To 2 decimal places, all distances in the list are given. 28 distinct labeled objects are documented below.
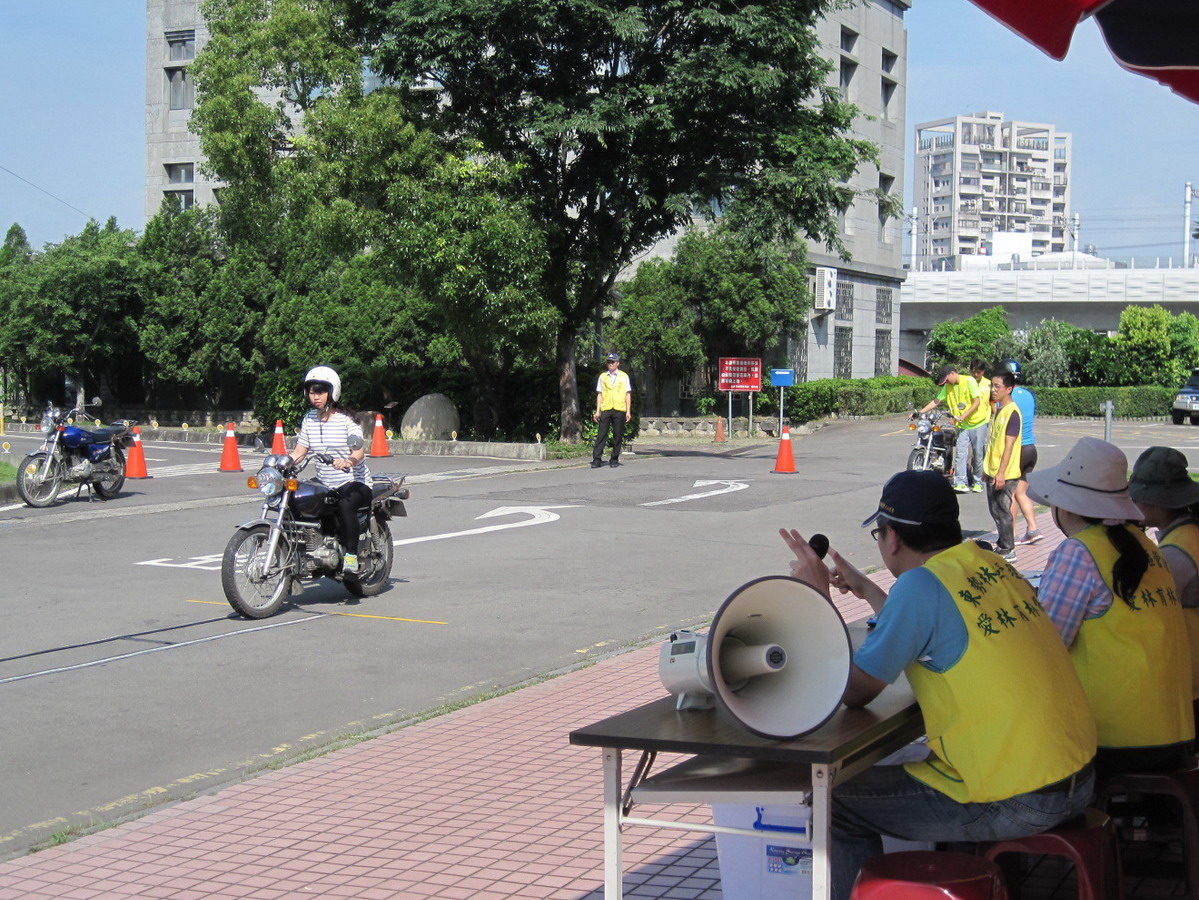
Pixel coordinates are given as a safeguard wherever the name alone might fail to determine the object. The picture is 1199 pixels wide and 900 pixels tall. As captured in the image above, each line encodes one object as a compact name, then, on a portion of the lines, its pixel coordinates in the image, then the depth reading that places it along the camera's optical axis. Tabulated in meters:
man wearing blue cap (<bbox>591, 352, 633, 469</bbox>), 21.75
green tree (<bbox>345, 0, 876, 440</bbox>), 22.20
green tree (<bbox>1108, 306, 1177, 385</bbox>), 51.72
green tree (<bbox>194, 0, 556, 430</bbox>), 22.91
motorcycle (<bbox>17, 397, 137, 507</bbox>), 16.89
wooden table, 3.19
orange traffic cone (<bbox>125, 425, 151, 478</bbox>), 20.89
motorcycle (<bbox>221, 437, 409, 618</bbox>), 9.70
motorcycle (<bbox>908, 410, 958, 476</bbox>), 19.70
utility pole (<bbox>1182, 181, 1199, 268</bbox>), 114.97
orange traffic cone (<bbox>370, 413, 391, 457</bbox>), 23.94
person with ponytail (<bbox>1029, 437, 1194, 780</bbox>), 4.12
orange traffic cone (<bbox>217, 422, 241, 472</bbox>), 22.25
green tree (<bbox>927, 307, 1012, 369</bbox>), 53.84
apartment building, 193.12
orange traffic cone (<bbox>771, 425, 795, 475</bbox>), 21.09
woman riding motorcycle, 10.20
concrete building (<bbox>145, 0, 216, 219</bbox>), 49.91
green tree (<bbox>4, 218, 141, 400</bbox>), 38.94
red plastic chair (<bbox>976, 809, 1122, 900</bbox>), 3.45
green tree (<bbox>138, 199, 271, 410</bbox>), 38.06
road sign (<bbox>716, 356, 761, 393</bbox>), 33.78
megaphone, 3.34
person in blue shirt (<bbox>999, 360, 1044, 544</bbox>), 12.23
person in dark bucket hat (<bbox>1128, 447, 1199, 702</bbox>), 5.03
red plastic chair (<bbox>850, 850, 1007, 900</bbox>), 3.21
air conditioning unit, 43.22
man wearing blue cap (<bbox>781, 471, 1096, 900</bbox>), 3.44
